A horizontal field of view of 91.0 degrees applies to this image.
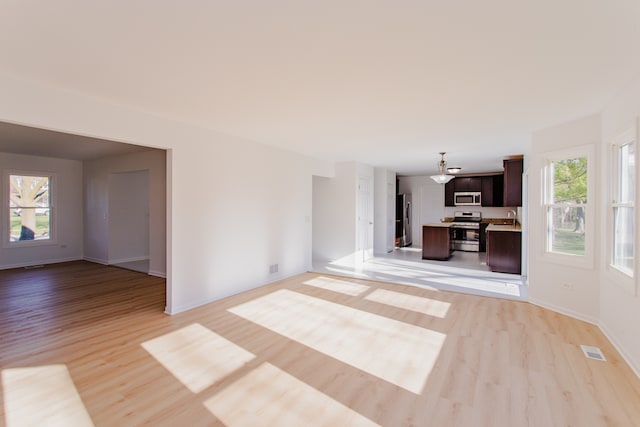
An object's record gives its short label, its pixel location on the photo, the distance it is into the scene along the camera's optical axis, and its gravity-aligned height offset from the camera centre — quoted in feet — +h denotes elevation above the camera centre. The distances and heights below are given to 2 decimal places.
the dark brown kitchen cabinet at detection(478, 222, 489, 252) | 30.73 -2.87
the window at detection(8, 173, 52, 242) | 22.82 +0.13
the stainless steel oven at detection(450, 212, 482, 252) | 30.74 -2.24
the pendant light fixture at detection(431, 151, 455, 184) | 23.26 +2.54
